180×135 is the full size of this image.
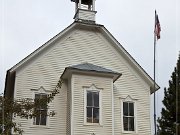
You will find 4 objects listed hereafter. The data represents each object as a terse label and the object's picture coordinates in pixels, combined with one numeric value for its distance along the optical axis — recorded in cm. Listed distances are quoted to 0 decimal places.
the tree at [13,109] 1625
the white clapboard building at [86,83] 2317
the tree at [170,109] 3682
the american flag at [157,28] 2472
